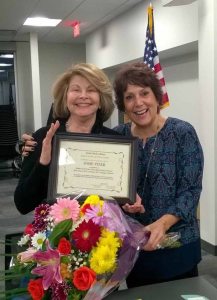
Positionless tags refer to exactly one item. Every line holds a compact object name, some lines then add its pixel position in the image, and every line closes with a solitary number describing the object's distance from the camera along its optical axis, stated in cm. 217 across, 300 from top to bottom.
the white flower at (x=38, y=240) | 93
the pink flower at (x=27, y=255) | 91
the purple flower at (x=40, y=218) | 99
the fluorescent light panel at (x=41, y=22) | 677
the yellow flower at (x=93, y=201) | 96
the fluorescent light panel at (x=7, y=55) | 942
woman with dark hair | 138
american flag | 414
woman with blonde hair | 140
